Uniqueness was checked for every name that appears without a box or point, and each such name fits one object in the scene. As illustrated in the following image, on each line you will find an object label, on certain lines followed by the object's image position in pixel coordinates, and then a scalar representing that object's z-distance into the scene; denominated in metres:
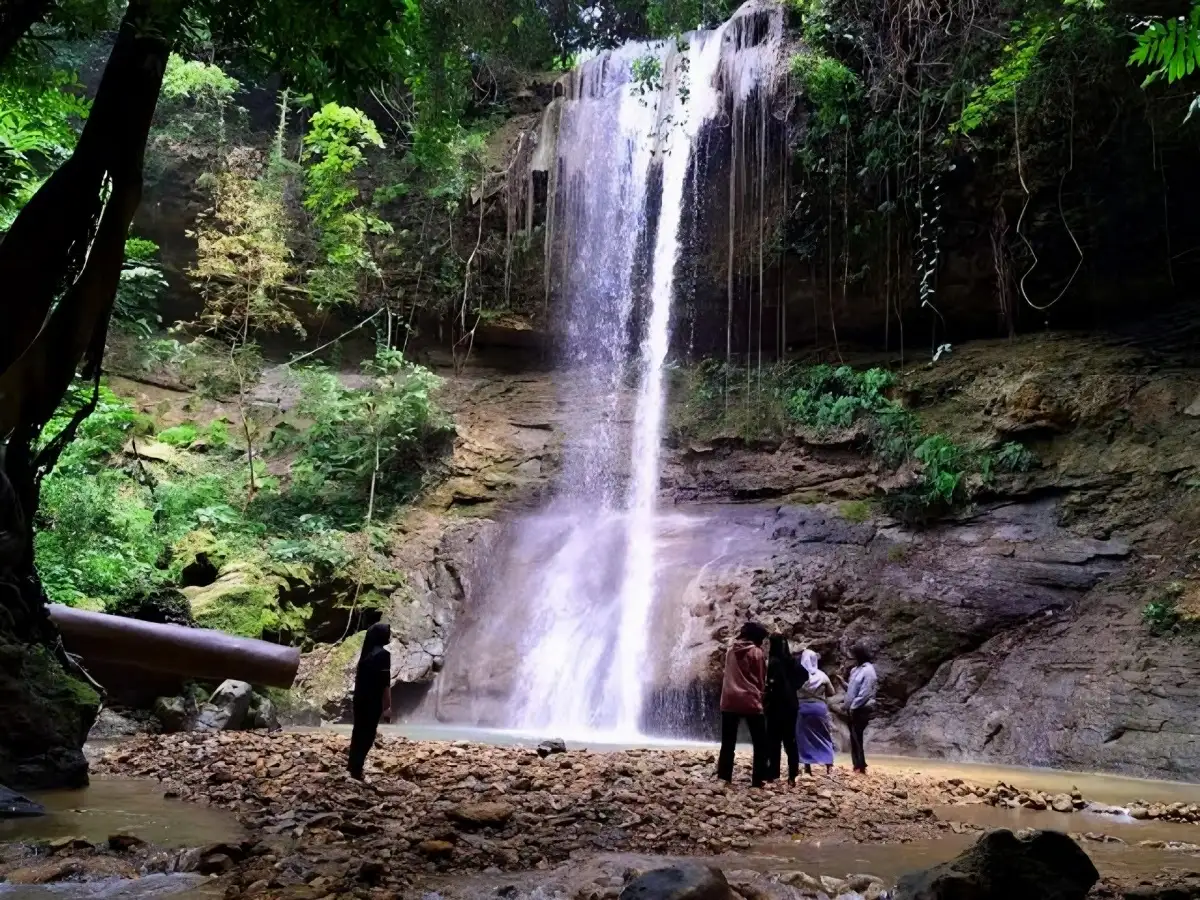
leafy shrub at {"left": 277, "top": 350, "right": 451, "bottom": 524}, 16.95
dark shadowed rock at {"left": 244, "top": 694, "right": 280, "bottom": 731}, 9.08
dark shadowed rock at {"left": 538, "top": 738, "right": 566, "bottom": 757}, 7.54
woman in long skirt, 7.94
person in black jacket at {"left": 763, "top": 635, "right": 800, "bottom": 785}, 7.02
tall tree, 5.10
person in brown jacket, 6.67
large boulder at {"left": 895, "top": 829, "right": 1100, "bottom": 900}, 3.23
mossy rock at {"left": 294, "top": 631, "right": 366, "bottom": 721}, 11.52
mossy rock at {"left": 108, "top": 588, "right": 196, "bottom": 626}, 9.37
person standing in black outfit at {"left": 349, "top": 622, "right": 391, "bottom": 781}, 5.97
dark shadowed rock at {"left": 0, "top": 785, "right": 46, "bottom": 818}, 4.39
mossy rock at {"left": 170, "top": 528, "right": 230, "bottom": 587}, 12.39
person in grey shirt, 8.06
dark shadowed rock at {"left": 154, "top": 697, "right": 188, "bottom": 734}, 8.43
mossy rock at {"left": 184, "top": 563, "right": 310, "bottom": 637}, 11.22
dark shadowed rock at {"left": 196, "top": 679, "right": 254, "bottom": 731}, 8.55
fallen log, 8.25
